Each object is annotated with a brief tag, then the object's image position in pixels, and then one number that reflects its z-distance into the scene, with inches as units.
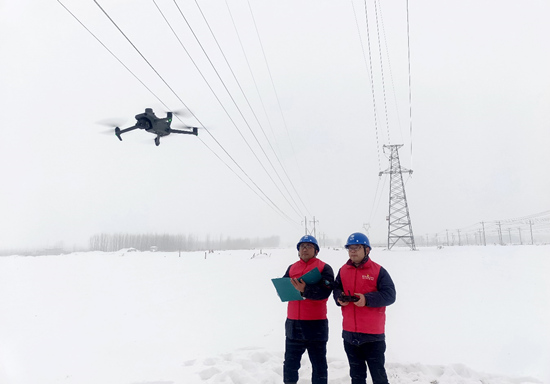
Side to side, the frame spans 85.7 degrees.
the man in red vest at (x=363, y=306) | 122.0
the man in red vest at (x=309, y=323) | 136.1
